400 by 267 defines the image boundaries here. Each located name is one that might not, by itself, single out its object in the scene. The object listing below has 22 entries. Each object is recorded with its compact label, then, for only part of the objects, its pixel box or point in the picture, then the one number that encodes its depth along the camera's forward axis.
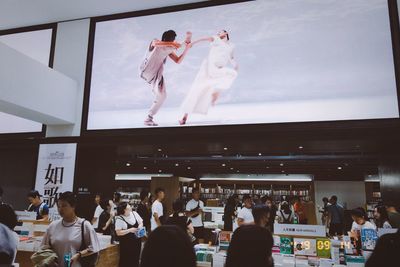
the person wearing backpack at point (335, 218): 9.04
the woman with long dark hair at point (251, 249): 1.65
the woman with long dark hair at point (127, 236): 4.86
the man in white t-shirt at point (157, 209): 6.19
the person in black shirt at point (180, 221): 3.91
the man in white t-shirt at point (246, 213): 5.84
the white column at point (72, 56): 6.99
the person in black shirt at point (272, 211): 8.19
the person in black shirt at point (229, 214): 7.43
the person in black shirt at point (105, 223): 5.83
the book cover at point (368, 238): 3.92
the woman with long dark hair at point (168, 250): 1.38
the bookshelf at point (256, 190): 15.81
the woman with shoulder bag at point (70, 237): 3.00
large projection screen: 5.45
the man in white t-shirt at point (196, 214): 6.76
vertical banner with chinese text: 6.69
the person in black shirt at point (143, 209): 6.70
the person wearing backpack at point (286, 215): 8.42
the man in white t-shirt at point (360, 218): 4.79
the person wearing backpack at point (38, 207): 5.77
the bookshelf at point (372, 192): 16.05
